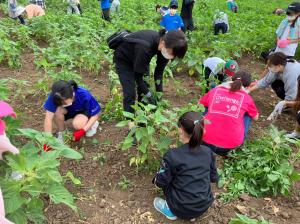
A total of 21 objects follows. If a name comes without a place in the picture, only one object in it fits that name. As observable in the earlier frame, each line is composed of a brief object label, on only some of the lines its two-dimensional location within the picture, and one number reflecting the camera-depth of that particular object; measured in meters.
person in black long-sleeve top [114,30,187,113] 2.11
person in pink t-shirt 2.40
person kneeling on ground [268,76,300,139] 2.78
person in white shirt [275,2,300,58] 3.46
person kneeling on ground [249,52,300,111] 2.98
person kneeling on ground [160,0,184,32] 4.98
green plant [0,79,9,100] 1.83
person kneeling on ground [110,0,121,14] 7.05
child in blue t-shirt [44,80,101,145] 2.28
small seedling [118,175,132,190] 2.15
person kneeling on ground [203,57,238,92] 3.11
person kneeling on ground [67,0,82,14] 6.44
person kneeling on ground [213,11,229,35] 5.11
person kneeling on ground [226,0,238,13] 8.42
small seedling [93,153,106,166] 2.34
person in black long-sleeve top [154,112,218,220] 1.84
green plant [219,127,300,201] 2.17
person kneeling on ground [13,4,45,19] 5.42
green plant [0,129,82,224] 1.34
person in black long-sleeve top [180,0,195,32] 5.63
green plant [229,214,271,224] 1.51
